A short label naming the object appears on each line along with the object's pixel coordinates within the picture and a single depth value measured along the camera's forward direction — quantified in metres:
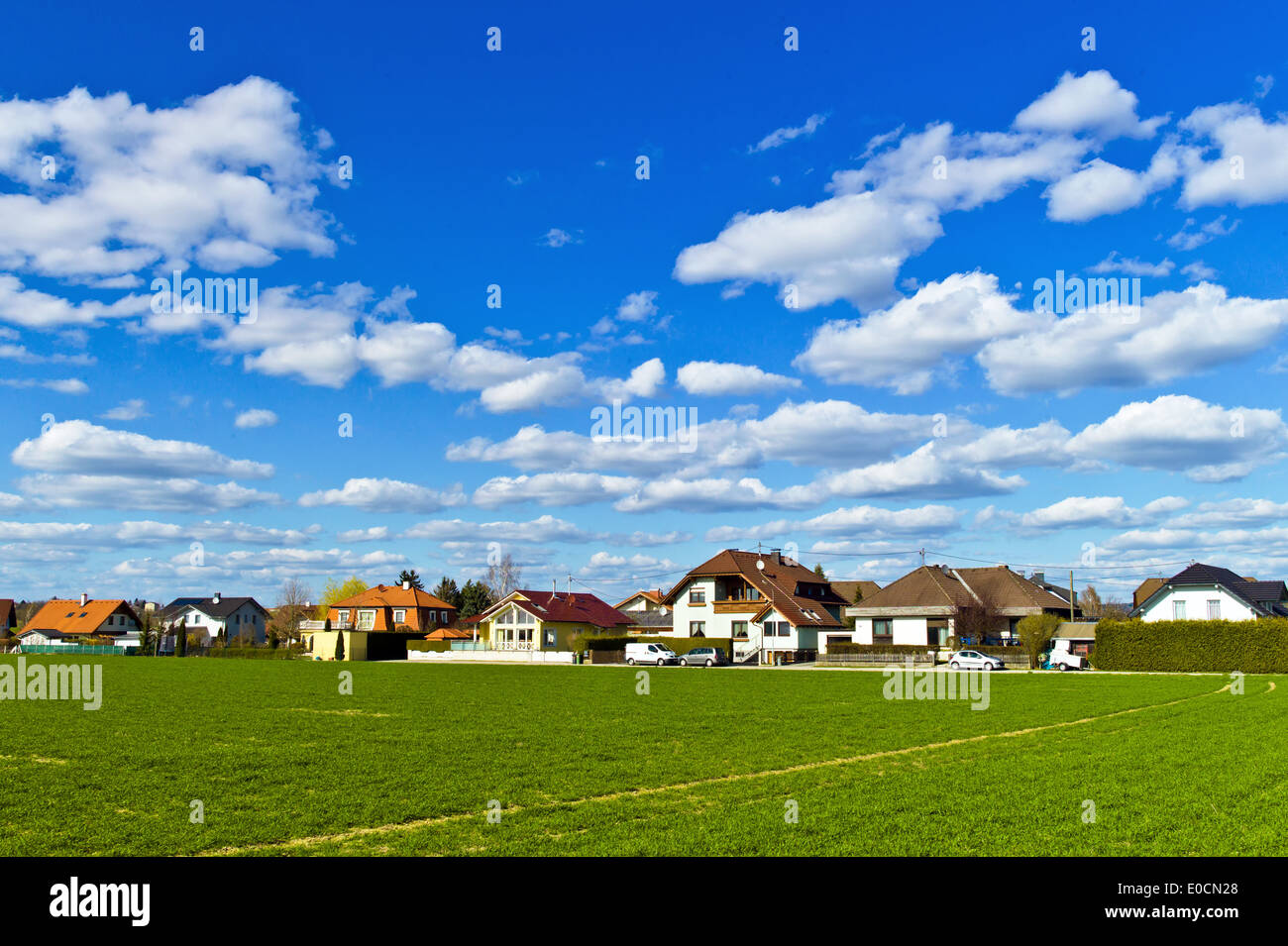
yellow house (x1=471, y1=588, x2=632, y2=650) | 90.44
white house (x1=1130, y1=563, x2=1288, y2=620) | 74.12
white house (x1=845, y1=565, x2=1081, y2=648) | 78.44
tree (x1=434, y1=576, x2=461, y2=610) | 128.30
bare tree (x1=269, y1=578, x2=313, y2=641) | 121.43
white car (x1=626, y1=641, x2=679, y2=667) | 68.38
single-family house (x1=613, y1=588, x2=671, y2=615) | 110.25
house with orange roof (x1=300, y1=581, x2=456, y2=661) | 114.50
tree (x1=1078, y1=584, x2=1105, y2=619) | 139.68
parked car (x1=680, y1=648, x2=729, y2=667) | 68.56
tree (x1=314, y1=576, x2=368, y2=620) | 152.64
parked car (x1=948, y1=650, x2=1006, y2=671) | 57.28
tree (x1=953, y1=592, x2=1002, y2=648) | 77.56
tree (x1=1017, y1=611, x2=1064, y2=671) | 61.41
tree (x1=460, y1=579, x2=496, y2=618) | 123.69
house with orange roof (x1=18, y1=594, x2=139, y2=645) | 123.25
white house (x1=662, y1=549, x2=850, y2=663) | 76.69
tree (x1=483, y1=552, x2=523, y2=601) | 122.38
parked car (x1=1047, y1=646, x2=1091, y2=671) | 58.41
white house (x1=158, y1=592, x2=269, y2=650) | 136.88
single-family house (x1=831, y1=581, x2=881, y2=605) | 131.38
